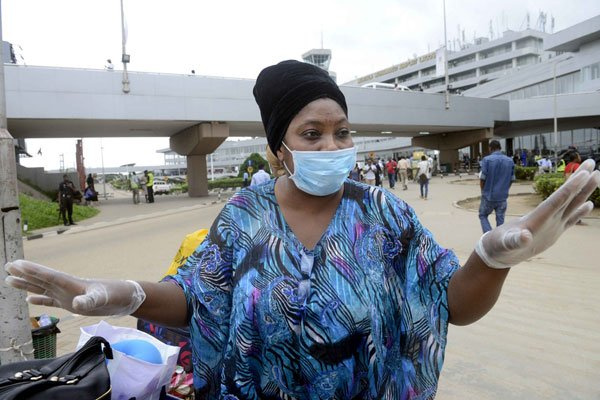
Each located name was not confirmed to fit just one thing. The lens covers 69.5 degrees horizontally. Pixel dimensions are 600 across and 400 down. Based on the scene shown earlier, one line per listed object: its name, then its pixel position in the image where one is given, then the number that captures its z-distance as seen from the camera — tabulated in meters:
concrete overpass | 16.94
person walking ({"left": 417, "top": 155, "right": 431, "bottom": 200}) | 14.58
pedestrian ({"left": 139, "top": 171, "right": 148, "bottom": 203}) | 22.33
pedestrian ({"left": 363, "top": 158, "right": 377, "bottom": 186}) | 17.75
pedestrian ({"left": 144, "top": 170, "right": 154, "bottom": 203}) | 21.47
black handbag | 1.50
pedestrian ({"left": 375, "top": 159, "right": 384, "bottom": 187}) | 17.87
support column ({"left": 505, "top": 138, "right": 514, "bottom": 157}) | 43.38
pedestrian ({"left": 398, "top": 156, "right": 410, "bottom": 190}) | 19.63
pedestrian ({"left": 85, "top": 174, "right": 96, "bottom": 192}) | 22.71
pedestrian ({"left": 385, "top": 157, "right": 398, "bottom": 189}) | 20.52
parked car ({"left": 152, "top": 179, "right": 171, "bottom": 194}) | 32.27
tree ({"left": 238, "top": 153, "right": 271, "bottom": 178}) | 33.52
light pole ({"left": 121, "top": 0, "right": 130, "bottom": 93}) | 17.66
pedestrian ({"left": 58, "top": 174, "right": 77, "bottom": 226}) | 12.75
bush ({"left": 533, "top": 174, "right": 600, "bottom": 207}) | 11.49
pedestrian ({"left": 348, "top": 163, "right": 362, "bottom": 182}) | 18.79
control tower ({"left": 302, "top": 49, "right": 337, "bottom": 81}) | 53.09
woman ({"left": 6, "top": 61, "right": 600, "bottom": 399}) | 1.35
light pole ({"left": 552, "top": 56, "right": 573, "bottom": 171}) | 31.13
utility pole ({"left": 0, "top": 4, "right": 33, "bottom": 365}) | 2.47
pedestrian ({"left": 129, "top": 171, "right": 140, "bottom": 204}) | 21.40
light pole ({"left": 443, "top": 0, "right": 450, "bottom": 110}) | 28.45
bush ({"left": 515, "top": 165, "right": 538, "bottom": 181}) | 22.95
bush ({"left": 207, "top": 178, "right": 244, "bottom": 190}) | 34.51
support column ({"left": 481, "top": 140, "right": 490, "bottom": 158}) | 34.67
